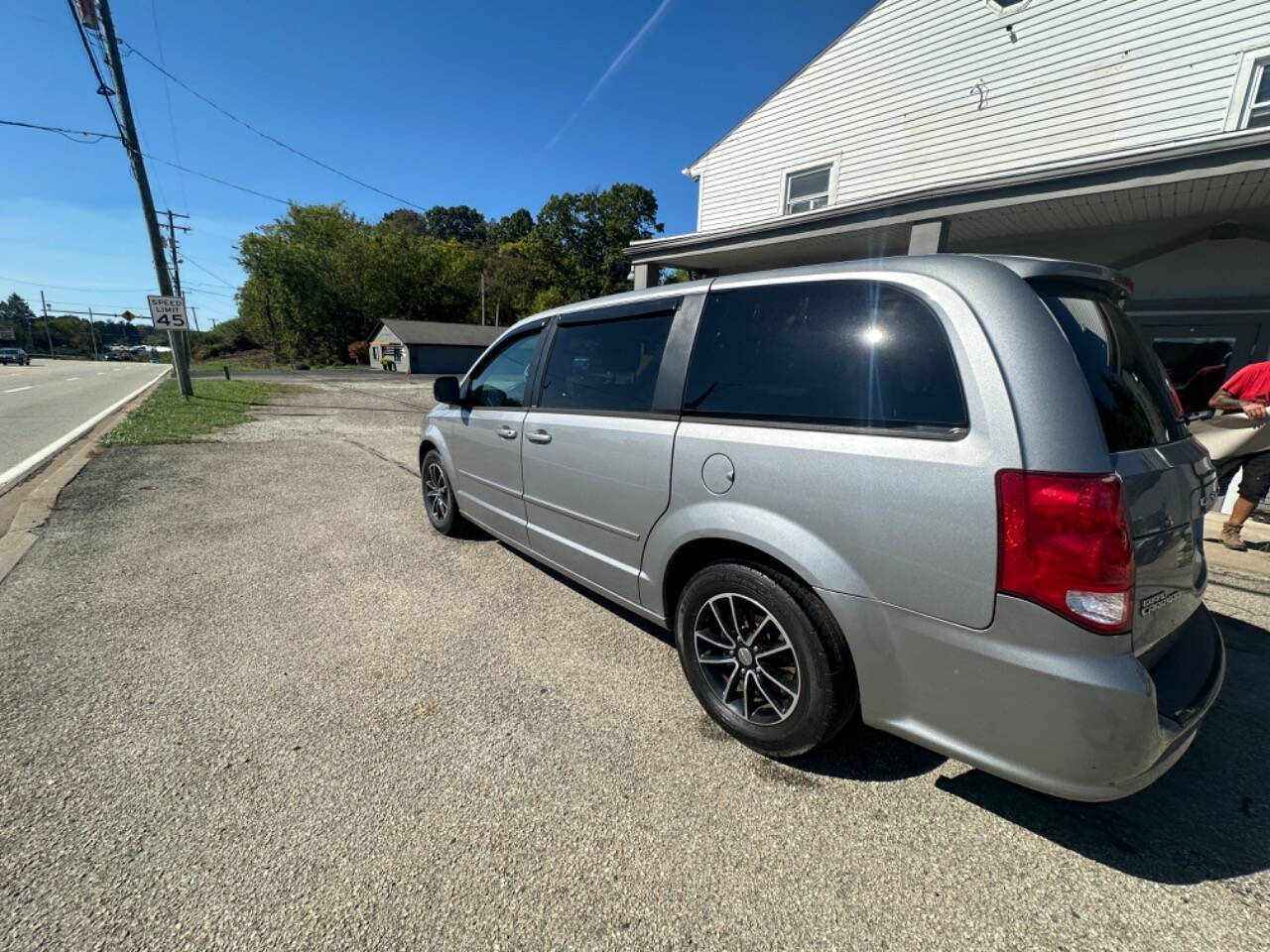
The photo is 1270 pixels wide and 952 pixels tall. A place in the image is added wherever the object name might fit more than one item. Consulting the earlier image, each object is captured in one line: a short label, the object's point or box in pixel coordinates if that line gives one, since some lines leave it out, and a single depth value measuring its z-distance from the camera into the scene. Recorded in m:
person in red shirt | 3.99
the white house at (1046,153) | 5.14
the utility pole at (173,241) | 37.34
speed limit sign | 12.66
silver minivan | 1.39
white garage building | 40.78
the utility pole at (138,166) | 11.62
